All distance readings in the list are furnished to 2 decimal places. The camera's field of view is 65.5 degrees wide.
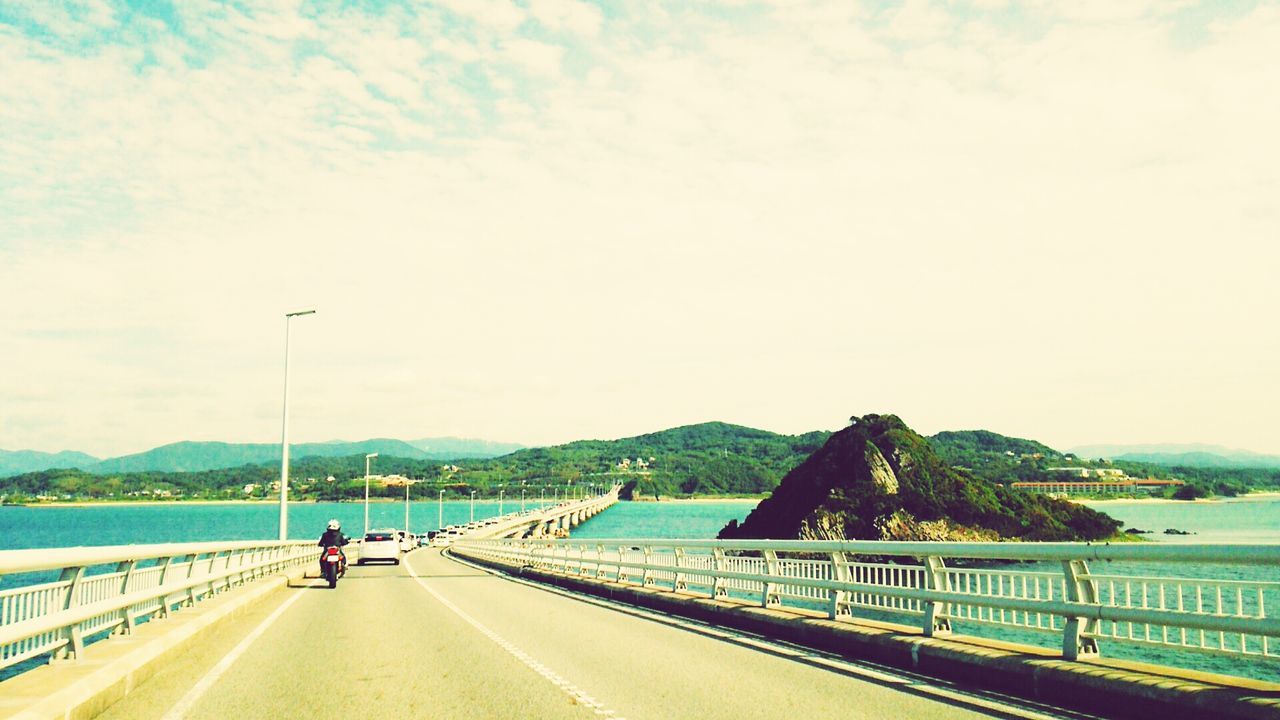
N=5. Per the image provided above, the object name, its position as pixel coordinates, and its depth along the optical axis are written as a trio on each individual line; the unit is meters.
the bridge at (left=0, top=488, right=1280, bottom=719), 7.86
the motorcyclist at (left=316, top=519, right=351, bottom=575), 27.59
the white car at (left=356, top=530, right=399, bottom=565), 45.59
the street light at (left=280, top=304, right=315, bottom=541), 33.94
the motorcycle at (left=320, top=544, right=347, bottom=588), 27.70
